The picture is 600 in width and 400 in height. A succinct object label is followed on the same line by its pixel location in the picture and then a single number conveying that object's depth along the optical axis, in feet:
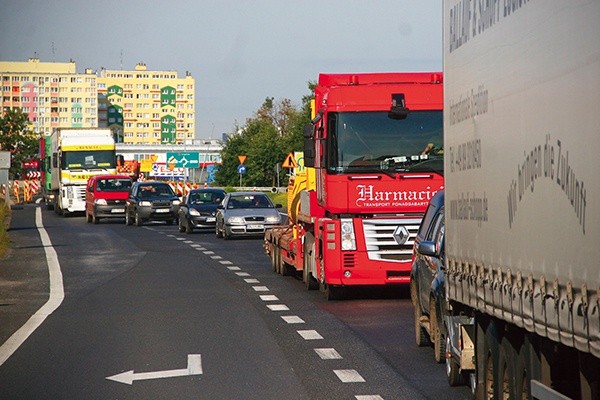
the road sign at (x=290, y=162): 166.61
